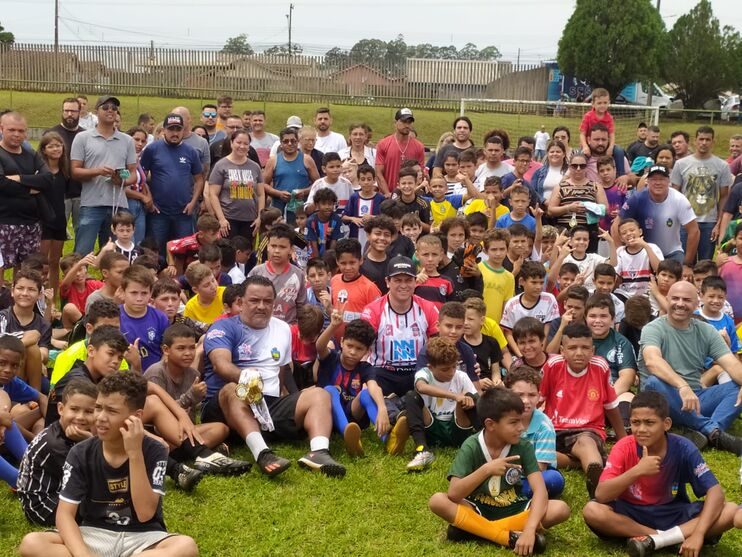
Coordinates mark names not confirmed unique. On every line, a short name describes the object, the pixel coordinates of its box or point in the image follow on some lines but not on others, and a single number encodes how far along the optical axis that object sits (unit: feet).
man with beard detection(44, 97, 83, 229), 35.40
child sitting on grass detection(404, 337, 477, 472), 23.50
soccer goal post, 77.77
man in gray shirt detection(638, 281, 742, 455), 25.46
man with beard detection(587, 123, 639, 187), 38.81
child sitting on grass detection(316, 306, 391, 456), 24.25
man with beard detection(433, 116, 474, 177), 41.91
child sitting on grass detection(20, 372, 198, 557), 16.39
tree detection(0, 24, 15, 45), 175.52
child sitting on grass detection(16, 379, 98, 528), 18.31
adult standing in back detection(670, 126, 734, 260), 40.96
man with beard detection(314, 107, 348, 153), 44.37
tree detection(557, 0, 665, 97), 145.79
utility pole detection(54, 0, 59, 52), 189.26
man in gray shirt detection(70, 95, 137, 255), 35.19
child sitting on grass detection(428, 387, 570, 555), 18.74
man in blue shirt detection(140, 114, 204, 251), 37.58
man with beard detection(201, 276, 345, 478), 23.27
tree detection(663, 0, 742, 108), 142.92
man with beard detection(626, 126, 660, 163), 51.49
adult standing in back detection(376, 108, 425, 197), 41.47
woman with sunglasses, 36.76
